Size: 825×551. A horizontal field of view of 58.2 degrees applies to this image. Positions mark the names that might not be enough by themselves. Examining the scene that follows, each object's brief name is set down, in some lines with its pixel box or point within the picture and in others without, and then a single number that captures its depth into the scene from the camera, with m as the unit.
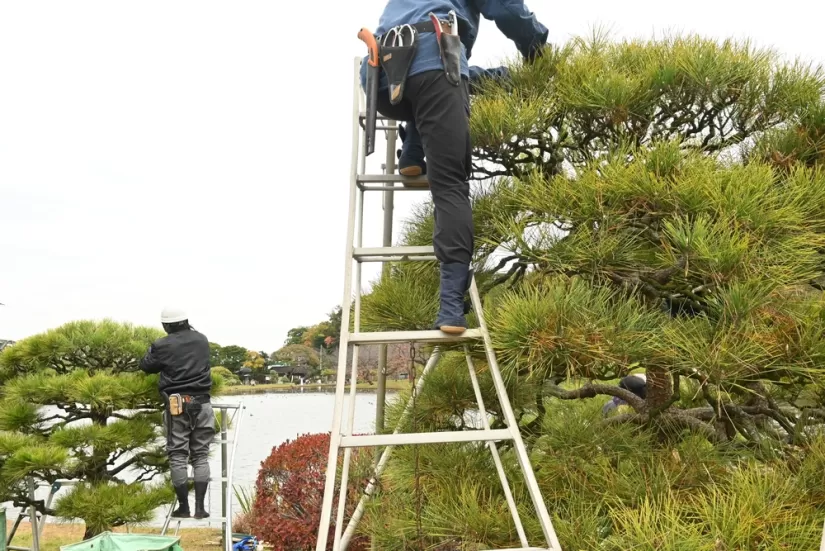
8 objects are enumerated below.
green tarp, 2.87
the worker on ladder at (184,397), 3.59
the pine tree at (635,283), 1.73
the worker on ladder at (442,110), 1.91
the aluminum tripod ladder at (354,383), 1.72
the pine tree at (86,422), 3.70
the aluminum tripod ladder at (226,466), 3.83
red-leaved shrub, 3.94
